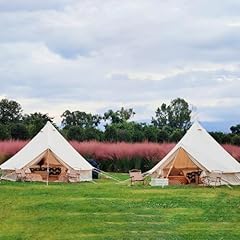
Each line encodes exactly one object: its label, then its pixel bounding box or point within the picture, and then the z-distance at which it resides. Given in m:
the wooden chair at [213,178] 25.23
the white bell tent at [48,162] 27.70
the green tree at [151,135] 44.41
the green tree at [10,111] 54.88
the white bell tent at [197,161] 25.89
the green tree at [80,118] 58.25
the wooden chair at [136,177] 25.64
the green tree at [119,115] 59.34
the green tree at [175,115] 60.88
